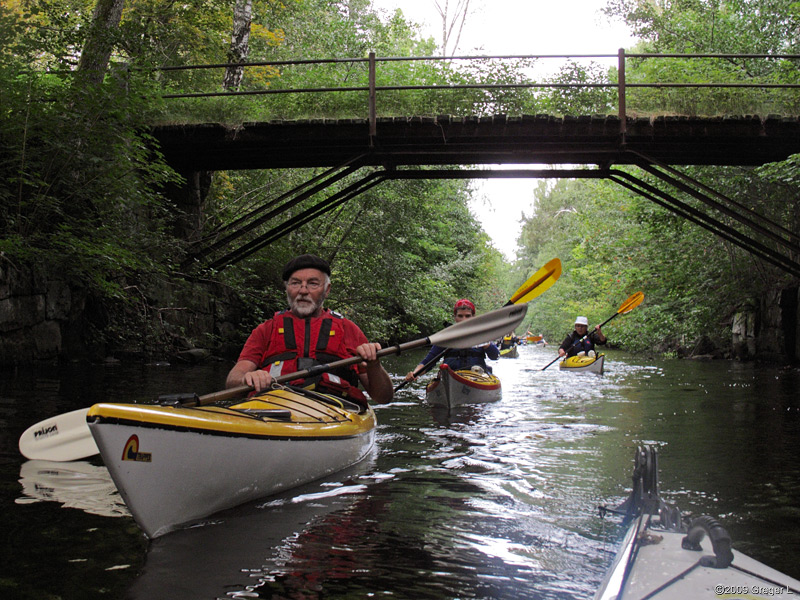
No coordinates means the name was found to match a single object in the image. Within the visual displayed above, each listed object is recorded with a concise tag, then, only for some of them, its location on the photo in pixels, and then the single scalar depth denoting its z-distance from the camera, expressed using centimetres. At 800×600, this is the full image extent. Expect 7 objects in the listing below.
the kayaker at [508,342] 2105
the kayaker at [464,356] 750
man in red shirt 423
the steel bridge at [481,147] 996
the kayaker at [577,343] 1279
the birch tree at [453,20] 2884
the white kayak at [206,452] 257
